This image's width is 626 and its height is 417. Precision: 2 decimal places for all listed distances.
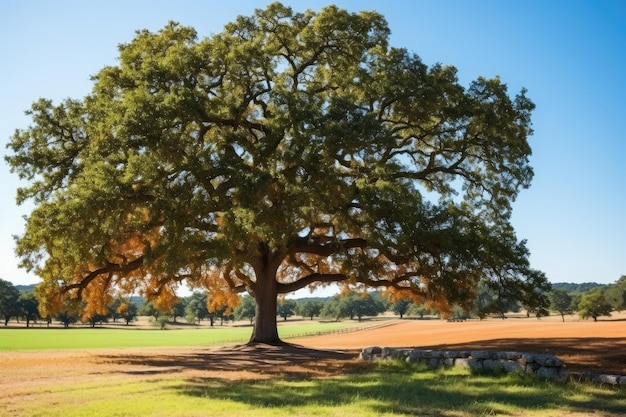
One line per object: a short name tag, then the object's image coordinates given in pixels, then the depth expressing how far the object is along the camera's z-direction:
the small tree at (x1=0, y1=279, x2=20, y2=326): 107.34
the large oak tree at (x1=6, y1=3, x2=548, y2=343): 22.59
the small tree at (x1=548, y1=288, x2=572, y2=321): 111.06
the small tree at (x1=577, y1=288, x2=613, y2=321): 87.38
